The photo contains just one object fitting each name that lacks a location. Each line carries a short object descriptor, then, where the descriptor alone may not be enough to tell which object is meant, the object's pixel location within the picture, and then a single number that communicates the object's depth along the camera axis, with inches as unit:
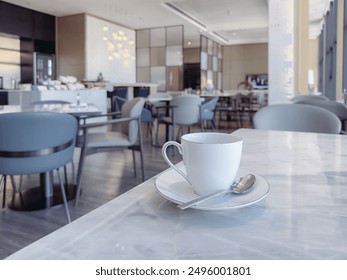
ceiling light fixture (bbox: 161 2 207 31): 383.6
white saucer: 19.4
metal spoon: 19.1
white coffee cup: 20.0
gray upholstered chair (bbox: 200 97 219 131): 231.5
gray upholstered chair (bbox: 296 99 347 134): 114.0
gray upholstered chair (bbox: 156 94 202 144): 211.0
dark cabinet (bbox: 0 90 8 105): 314.0
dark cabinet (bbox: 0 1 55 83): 367.2
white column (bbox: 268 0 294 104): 162.4
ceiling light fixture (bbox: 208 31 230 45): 565.8
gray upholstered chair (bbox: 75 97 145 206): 106.7
